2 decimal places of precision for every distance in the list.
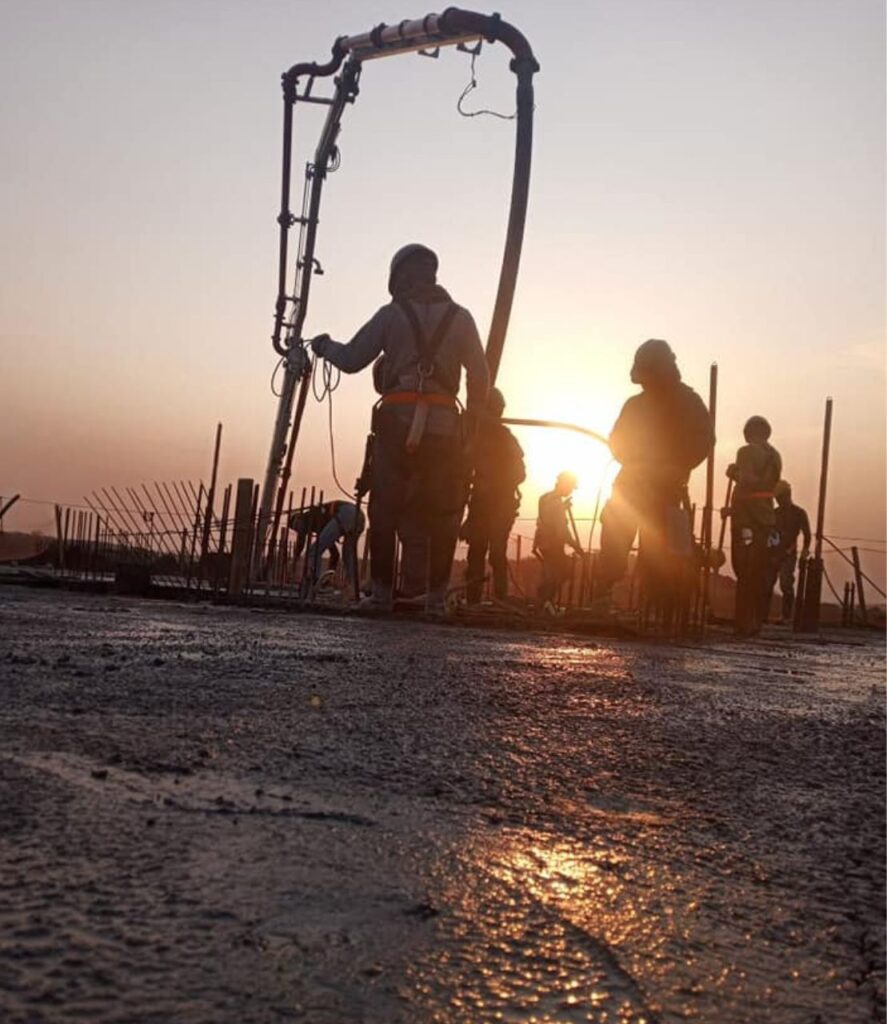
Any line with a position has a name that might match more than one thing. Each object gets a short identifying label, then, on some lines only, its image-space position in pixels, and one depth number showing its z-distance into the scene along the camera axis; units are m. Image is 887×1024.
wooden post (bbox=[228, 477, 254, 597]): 11.32
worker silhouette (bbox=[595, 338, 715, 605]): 7.72
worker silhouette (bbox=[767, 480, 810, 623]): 15.55
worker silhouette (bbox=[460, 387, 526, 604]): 10.99
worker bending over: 10.85
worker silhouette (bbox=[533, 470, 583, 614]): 12.48
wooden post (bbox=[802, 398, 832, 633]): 14.41
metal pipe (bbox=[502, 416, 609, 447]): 9.17
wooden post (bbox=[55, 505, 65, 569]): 20.22
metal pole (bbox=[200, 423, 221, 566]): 14.85
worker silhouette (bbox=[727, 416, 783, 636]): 10.05
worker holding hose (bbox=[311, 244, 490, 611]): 7.34
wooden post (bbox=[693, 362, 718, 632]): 10.02
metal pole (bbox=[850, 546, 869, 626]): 22.06
